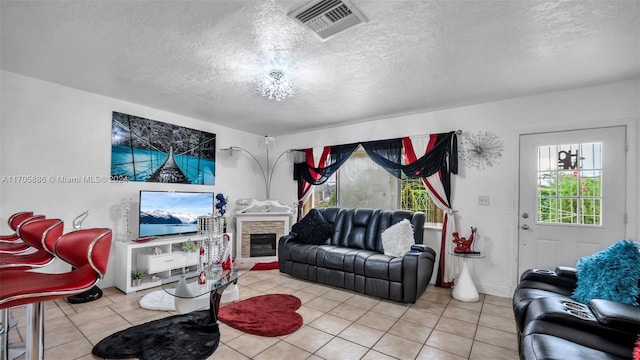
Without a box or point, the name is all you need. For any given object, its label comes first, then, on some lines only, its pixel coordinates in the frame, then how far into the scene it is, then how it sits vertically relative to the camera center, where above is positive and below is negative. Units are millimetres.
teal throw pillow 1704 -574
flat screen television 3777 -431
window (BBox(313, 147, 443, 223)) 4289 -117
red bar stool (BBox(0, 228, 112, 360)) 1152 -459
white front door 3004 -102
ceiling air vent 1810 +1152
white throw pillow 3516 -706
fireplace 4824 -910
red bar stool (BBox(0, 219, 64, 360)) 1567 -408
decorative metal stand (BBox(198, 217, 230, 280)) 2828 -768
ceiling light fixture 2773 +992
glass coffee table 2385 -929
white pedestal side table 3344 -1231
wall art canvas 3754 +440
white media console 3416 -1036
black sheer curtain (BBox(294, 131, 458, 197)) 3914 +360
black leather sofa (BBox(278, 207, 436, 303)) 3160 -945
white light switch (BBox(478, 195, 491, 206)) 3668 -200
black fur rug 2104 -1311
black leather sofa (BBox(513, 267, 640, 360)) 1304 -754
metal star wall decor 3643 +475
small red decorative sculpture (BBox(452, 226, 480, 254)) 3496 -744
